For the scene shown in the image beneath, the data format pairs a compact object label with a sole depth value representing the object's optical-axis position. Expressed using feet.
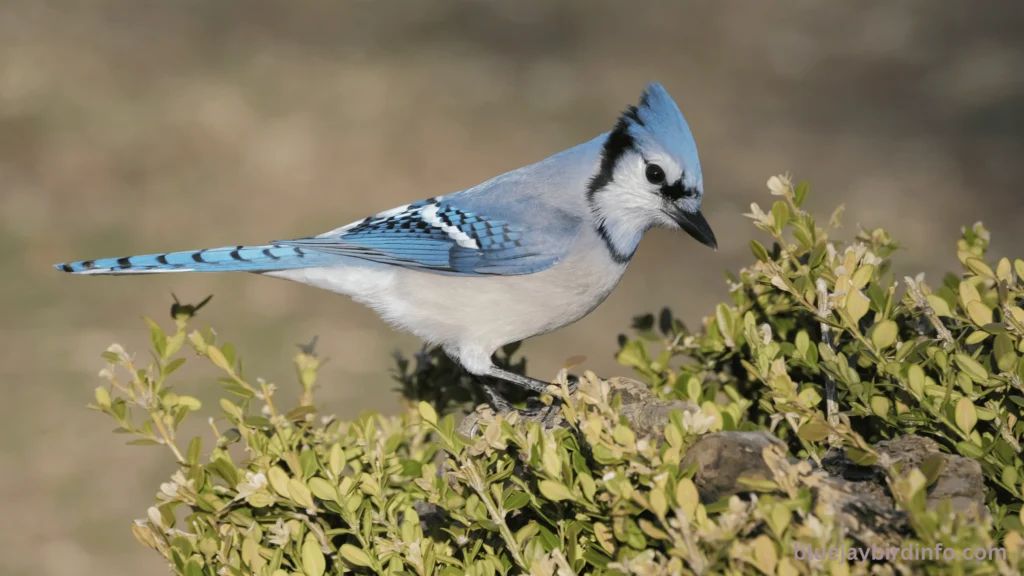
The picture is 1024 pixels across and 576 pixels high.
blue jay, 21.92
